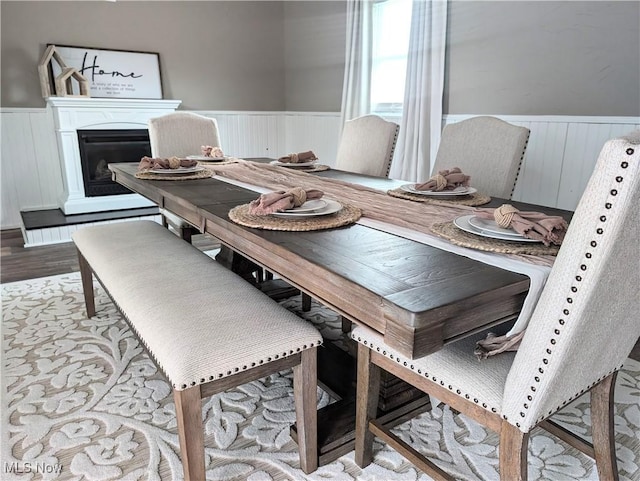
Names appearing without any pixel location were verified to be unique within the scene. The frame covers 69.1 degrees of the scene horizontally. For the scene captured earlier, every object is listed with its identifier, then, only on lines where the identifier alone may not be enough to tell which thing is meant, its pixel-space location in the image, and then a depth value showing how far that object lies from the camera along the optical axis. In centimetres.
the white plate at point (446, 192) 167
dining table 82
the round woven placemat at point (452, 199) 162
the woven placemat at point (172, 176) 203
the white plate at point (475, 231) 110
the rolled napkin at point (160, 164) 215
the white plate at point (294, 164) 248
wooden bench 115
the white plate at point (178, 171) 209
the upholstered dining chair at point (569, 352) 76
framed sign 411
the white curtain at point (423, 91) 331
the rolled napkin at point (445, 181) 171
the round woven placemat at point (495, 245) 105
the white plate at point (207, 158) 255
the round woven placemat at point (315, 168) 242
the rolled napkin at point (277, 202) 133
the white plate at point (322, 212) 133
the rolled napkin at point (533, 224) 108
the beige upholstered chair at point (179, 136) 285
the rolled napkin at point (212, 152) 260
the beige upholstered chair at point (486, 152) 200
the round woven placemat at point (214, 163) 249
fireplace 394
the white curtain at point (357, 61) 398
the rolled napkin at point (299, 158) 255
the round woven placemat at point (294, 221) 124
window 375
